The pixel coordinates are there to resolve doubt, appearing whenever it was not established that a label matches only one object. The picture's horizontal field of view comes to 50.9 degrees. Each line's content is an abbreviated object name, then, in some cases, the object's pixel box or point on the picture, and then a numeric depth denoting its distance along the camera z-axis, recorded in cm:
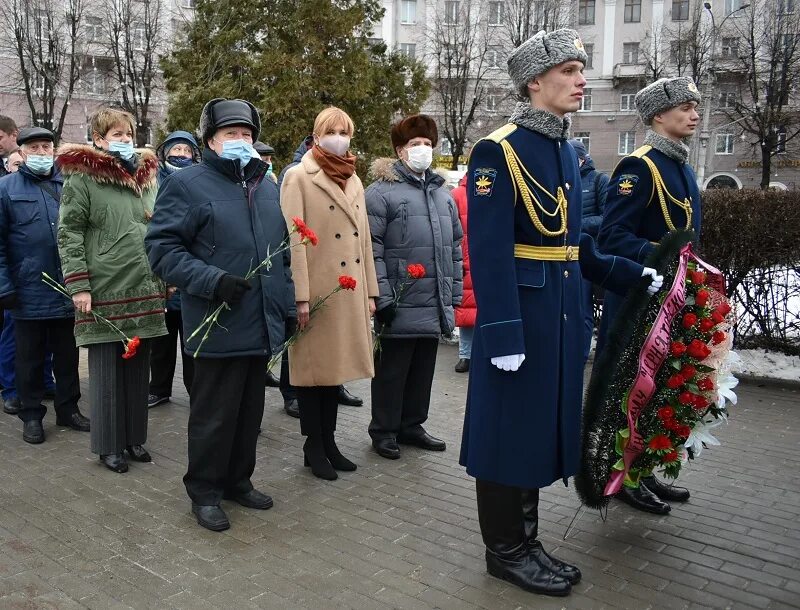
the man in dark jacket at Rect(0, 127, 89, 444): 606
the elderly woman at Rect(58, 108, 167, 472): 520
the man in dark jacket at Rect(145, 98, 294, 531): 431
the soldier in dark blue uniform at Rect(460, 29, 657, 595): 355
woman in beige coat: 512
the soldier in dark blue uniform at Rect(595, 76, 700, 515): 459
